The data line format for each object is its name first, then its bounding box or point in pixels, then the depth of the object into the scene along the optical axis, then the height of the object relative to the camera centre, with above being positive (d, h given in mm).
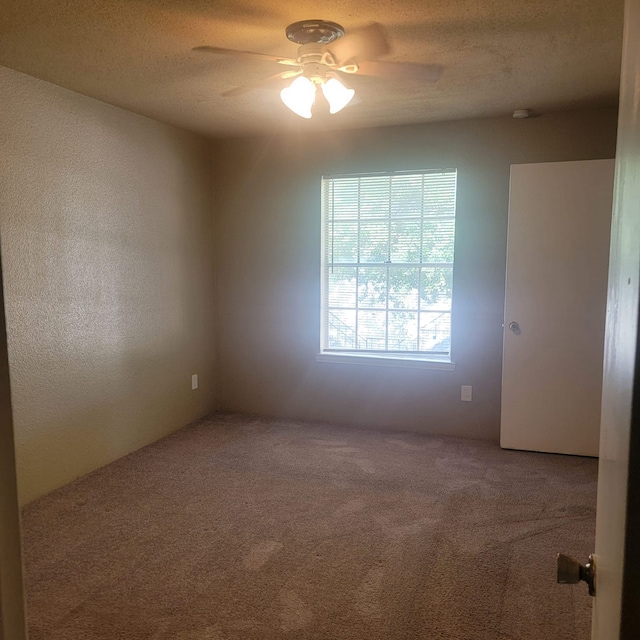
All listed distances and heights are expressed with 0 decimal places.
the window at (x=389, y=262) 3979 +65
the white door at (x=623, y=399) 507 -153
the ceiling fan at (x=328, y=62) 2219 +945
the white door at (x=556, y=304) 3420 -234
